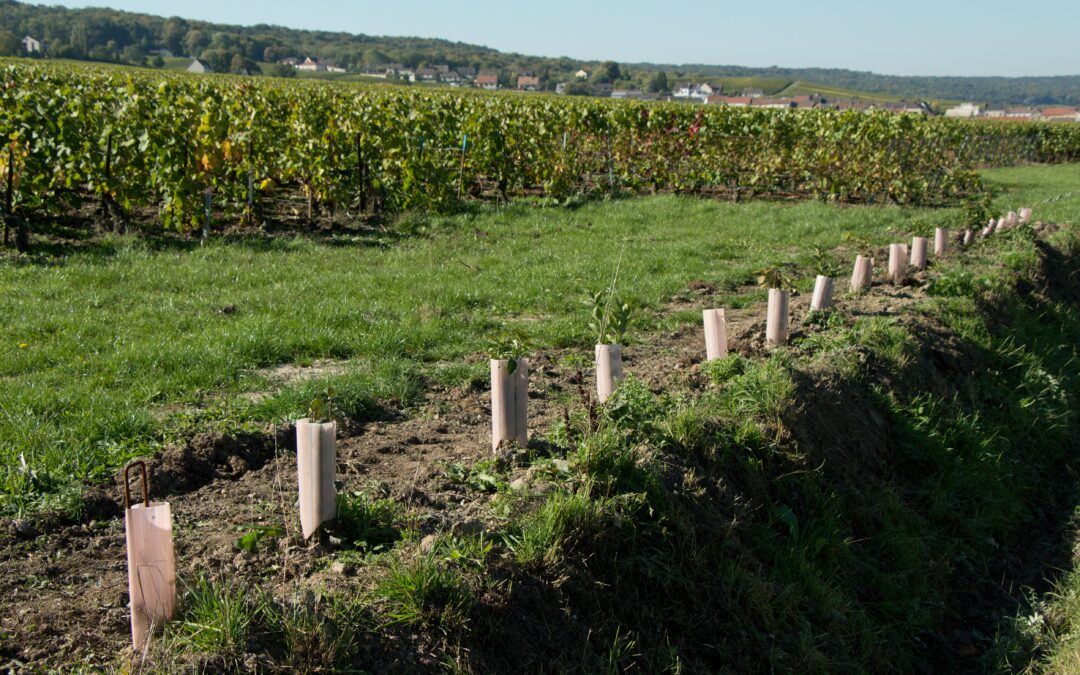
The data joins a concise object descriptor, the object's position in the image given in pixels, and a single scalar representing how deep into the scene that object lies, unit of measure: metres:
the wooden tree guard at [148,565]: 2.86
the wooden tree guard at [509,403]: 4.52
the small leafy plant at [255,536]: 3.54
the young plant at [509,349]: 4.54
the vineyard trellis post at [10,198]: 9.24
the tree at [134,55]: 86.53
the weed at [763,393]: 5.25
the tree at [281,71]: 88.00
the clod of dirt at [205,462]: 4.33
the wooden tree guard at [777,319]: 6.58
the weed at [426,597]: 3.17
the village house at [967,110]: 86.50
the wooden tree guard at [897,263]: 9.12
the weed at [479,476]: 4.28
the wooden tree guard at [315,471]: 3.54
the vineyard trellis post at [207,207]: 10.34
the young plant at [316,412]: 3.63
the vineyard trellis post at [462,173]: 14.84
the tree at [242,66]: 91.56
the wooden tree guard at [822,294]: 7.50
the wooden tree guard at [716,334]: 6.18
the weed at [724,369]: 5.86
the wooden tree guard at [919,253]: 9.81
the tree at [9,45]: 62.59
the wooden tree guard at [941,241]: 10.65
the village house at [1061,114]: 87.61
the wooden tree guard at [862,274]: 8.58
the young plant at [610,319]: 5.32
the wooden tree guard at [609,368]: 5.12
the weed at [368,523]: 3.68
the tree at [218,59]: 94.57
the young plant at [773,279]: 7.03
